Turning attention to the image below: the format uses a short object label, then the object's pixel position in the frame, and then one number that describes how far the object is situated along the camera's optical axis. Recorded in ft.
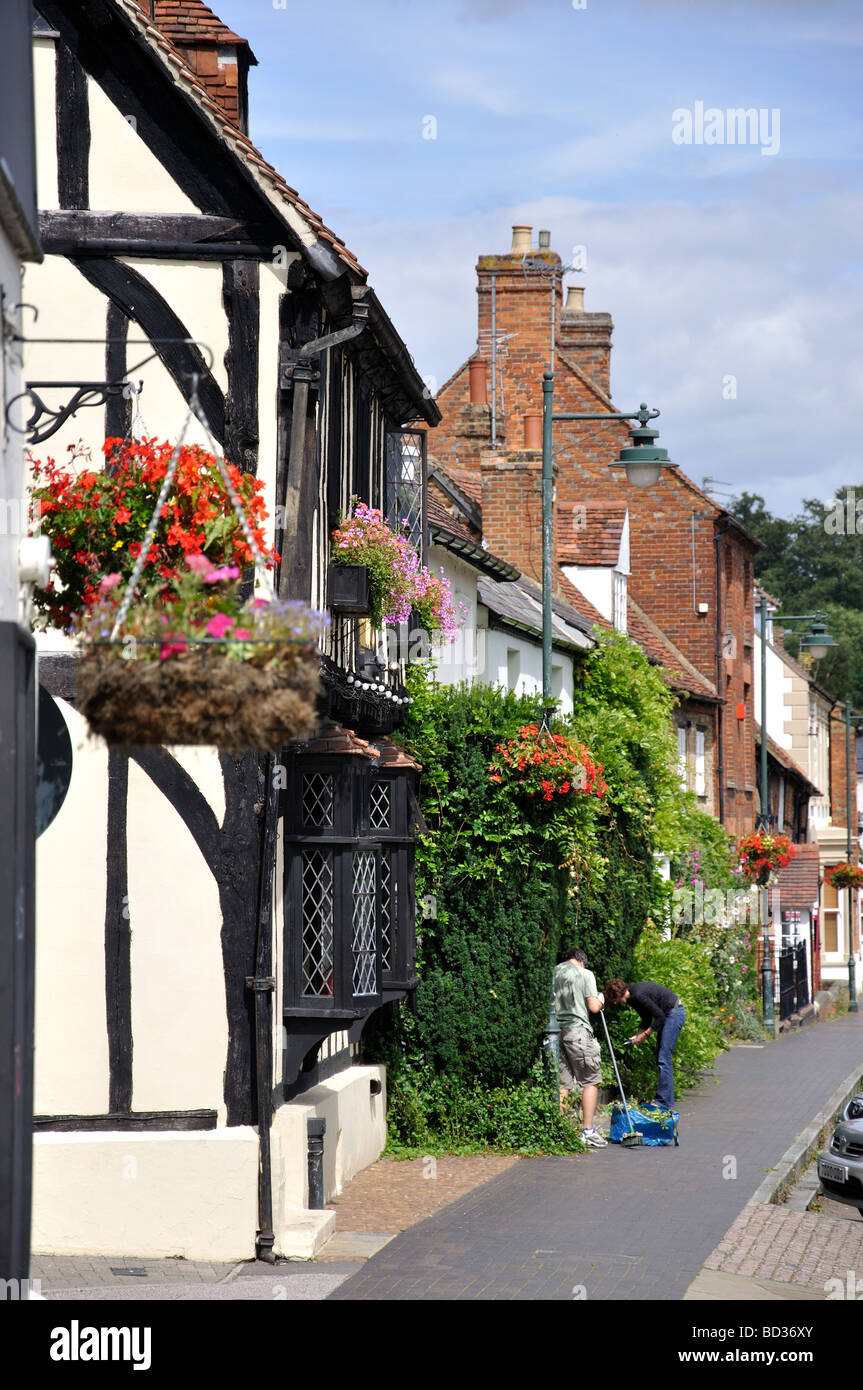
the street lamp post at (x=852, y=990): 137.69
